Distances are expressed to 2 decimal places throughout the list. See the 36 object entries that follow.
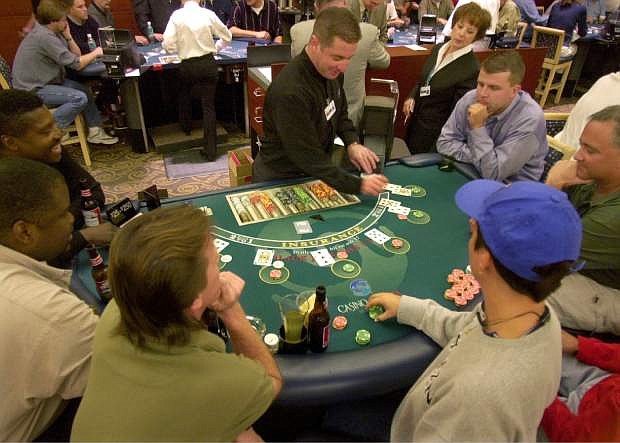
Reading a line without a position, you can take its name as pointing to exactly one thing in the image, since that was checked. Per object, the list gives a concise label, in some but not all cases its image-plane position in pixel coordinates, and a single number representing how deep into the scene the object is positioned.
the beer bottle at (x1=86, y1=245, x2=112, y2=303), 1.66
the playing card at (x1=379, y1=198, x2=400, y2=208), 2.30
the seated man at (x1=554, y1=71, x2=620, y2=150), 3.10
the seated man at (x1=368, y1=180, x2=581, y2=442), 1.01
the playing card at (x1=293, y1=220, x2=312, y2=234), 2.05
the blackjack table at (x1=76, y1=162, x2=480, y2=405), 1.47
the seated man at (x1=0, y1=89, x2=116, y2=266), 2.04
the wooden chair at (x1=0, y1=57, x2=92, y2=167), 3.93
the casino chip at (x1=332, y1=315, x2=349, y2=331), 1.60
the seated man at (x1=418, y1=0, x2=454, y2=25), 6.66
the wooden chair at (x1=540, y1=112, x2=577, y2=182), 2.80
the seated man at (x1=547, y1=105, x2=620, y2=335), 1.85
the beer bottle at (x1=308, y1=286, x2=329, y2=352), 1.47
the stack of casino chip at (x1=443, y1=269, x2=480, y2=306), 1.73
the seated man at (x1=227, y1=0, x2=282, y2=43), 5.48
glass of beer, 1.48
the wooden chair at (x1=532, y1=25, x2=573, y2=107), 5.80
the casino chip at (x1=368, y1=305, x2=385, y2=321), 1.65
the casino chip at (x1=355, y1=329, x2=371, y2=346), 1.56
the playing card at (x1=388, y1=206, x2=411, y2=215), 2.24
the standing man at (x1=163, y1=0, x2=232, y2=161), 4.13
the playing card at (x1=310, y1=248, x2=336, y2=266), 1.87
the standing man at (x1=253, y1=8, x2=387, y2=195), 2.13
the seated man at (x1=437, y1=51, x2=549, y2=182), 2.47
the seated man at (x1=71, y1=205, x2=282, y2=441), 1.00
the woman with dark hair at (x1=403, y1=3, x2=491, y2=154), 3.18
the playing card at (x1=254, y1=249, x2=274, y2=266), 1.85
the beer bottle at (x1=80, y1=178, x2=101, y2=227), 2.02
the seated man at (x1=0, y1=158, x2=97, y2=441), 1.23
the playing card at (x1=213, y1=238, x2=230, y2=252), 1.93
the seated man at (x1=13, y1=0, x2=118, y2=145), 3.86
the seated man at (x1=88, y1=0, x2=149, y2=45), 4.98
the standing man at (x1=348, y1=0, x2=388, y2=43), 4.26
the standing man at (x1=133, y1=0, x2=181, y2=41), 5.50
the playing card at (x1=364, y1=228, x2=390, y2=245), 2.03
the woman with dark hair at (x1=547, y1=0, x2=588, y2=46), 6.27
